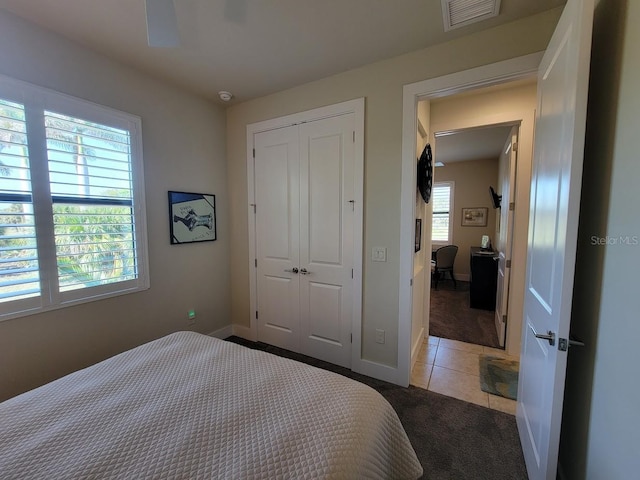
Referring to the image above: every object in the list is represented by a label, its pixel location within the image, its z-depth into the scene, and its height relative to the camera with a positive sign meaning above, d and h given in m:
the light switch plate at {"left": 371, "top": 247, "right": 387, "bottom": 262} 2.21 -0.27
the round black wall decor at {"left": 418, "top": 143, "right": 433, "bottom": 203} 2.50 +0.46
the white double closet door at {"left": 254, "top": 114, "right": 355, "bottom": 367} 2.37 -0.15
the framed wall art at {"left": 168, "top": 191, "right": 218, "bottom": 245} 2.50 +0.03
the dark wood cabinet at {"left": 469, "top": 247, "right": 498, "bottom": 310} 3.79 -0.85
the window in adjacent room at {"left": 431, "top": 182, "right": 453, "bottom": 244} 6.02 +0.21
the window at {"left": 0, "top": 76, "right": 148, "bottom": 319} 1.61 +0.12
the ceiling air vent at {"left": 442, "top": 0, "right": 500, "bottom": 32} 1.51 +1.23
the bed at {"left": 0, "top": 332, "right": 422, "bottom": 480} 0.82 -0.73
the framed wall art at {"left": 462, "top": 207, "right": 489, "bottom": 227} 5.67 +0.11
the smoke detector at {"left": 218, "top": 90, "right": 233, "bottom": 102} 2.59 +1.22
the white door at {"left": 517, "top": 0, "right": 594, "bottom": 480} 1.01 -0.01
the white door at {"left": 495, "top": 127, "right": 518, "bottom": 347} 2.70 -0.17
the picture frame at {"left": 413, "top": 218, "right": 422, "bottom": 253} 2.53 -0.14
